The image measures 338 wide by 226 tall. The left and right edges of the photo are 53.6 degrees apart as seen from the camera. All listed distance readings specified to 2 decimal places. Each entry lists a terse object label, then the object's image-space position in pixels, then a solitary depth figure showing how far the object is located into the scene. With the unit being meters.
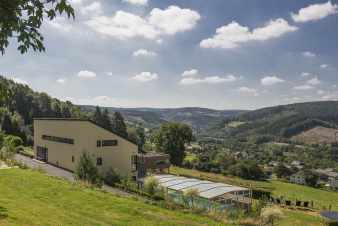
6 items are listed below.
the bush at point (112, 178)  33.86
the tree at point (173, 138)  71.69
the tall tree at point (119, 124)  88.00
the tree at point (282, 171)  118.42
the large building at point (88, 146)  38.53
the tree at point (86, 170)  28.91
